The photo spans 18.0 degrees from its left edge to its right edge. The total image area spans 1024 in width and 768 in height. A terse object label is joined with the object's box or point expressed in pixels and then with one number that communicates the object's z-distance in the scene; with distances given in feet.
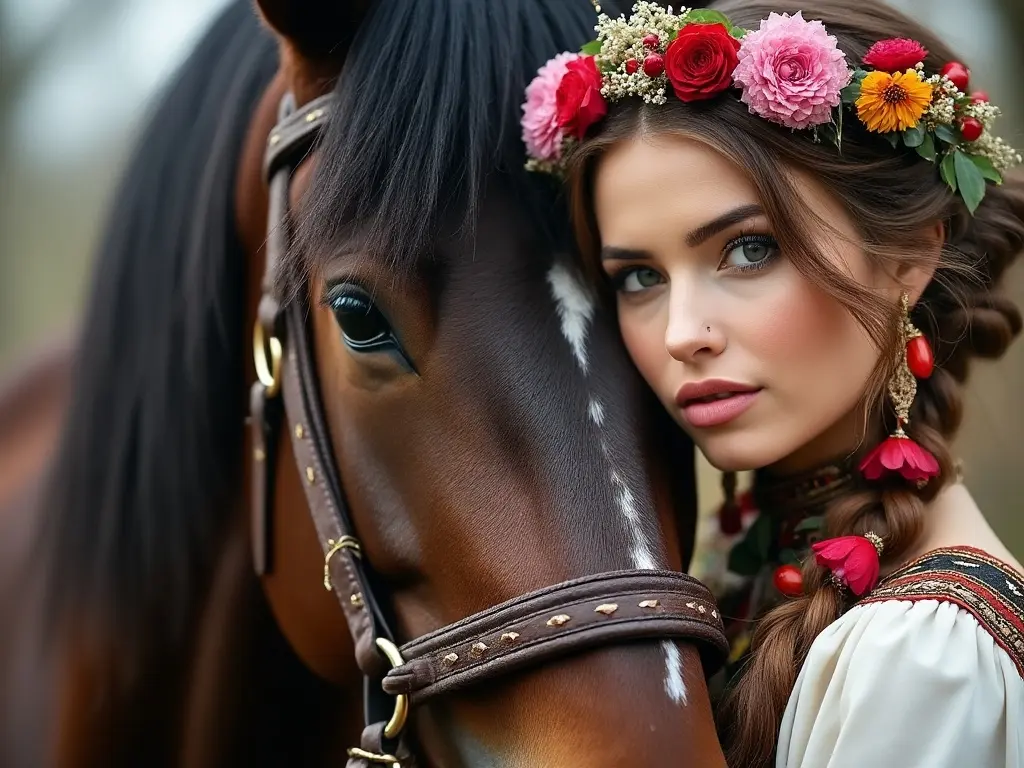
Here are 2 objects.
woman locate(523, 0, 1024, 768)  5.10
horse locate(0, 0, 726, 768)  5.02
